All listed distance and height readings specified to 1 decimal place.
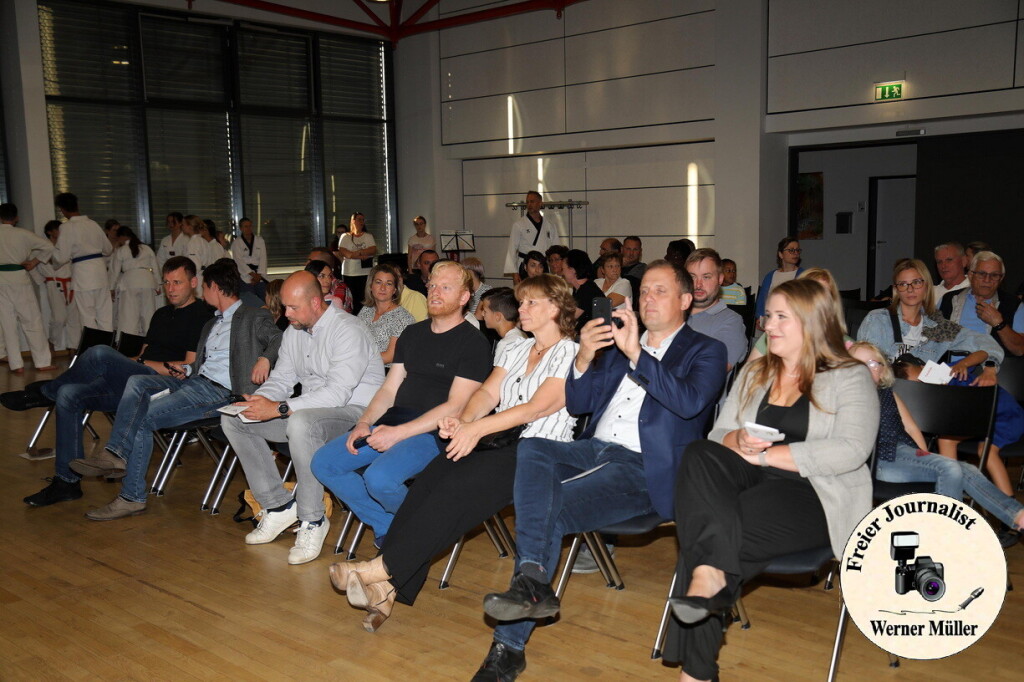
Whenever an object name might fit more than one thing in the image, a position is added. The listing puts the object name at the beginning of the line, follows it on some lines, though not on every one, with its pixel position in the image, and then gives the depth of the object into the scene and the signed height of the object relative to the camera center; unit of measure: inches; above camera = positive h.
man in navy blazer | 118.4 -32.4
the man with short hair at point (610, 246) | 372.5 -12.8
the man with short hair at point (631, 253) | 372.0 -16.0
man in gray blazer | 190.5 -34.5
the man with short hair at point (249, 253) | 503.8 -16.5
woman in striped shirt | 129.6 -34.6
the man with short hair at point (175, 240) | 464.4 -8.1
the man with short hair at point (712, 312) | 178.1 -19.3
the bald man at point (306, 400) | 166.6 -33.2
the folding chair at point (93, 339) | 227.8 -28.0
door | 499.2 -6.6
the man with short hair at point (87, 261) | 396.5 -15.8
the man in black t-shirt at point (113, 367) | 203.6 -32.2
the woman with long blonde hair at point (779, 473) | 103.7 -31.3
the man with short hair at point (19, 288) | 372.8 -24.9
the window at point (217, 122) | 467.8 +56.4
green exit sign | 377.7 +48.7
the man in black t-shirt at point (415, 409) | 146.9 -31.8
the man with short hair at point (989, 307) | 193.6 -21.4
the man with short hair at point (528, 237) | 455.2 -9.9
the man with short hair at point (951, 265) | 225.8 -13.8
